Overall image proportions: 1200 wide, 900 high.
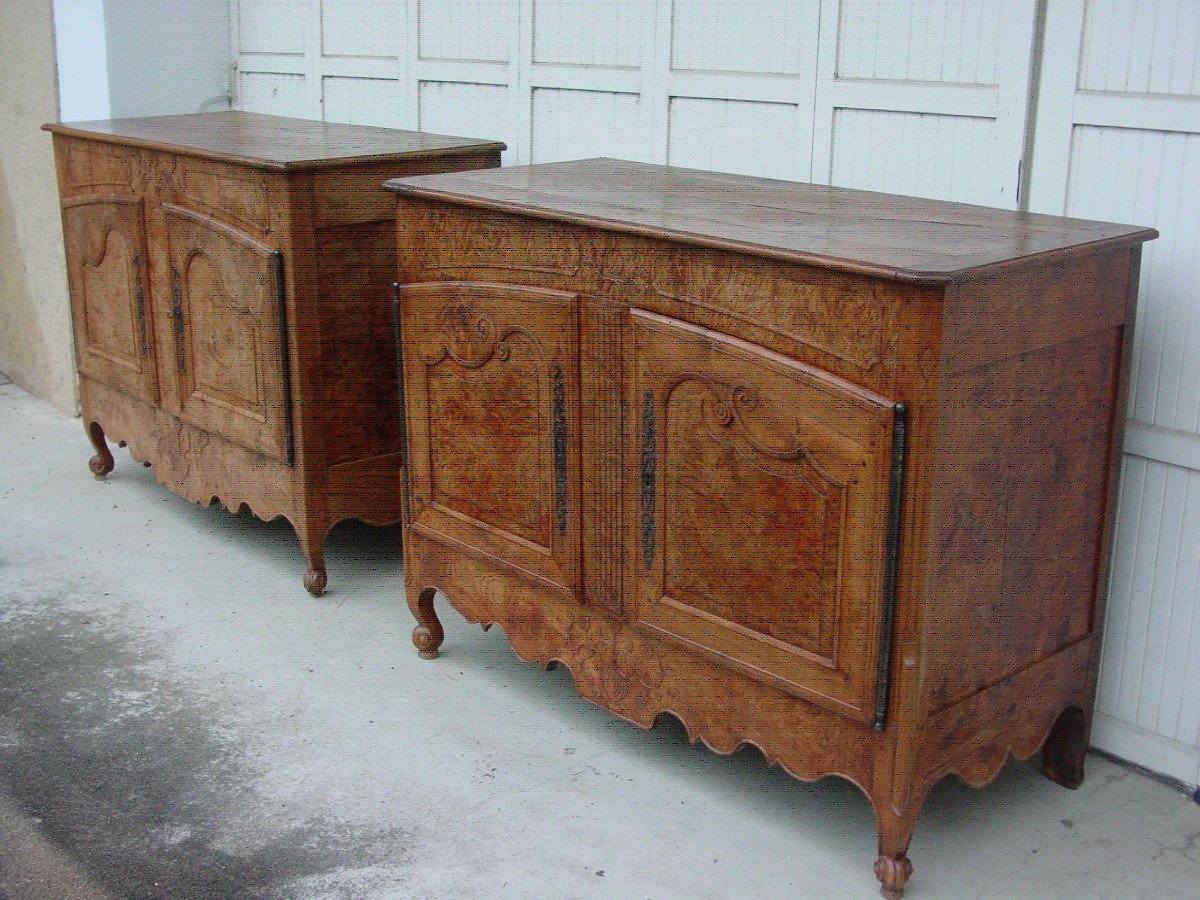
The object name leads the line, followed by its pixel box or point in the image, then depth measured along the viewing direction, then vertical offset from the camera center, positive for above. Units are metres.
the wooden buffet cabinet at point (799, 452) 2.07 -0.63
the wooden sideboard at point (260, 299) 3.27 -0.60
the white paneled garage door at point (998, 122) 2.43 -0.13
